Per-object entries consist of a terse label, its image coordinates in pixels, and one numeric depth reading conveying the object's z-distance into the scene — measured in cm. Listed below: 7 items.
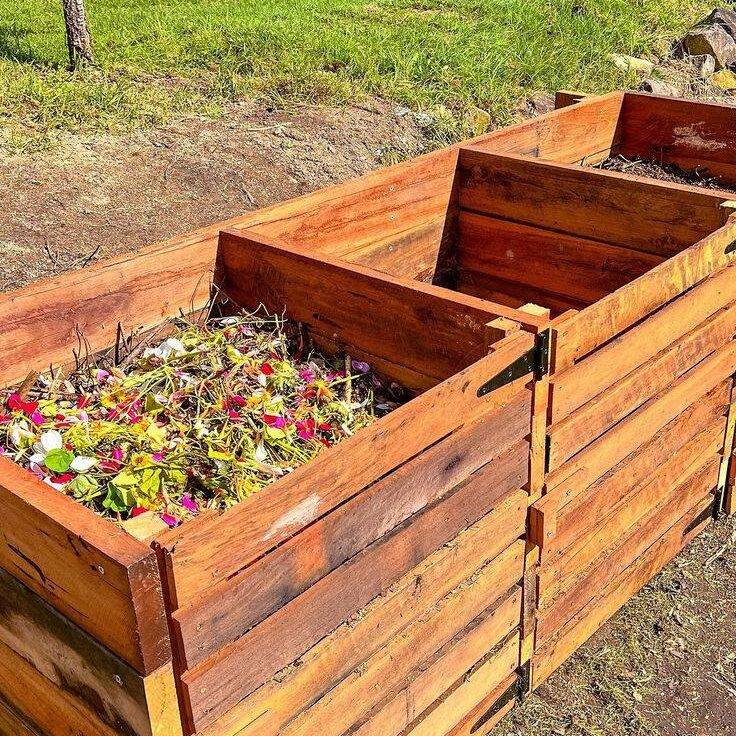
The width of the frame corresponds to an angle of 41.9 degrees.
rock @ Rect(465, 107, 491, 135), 774
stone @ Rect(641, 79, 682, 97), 859
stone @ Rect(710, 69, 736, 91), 972
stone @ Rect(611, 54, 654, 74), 948
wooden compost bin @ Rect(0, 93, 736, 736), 185
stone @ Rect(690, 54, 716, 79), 980
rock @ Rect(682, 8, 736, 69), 1002
